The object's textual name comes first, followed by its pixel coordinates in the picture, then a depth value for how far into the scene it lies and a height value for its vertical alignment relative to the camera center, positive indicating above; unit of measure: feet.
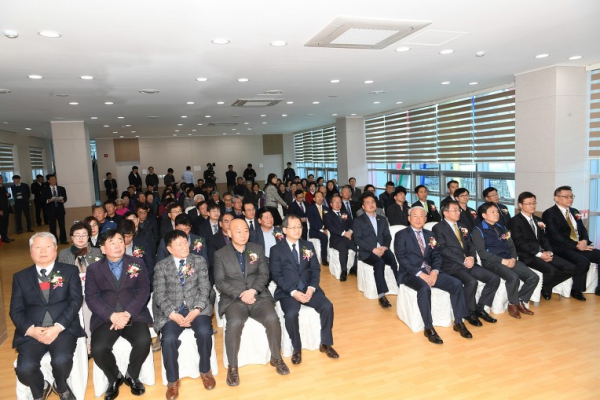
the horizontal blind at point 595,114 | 20.99 +1.87
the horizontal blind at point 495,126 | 25.32 +1.88
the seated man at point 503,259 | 15.55 -4.22
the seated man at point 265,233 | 18.13 -3.04
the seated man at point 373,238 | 18.04 -3.60
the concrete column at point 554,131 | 20.66 +1.08
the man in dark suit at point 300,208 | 26.68 -2.94
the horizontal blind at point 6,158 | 43.12 +2.40
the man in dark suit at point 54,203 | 33.17 -2.20
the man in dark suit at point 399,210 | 23.43 -3.02
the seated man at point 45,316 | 10.64 -3.87
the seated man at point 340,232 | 21.40 -3.85
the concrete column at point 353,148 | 43.52 +1.47
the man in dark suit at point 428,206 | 24.31 -3.03
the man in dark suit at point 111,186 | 52.43 -1.77
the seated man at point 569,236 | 16.99 -3.78
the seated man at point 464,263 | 15.10 -4.23
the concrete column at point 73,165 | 35.32 +1.00
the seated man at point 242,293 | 12.04 -4.03
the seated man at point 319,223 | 24.16 -3.60
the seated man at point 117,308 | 11.27 -3.93
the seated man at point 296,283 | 12.83 -4.04
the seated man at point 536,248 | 16.52 -4.09
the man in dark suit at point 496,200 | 20.06 -2.42
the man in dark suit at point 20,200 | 38.60 -2.12
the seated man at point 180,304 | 11.37 -4.05
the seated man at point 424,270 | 14.17 -4.22
